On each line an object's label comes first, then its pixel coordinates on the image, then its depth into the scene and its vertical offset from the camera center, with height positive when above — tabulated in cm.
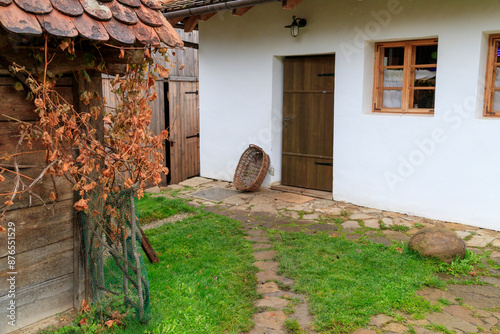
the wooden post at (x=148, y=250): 460 -141
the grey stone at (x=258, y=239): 562 -158
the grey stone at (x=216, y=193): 763 -142
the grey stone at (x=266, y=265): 479 -164
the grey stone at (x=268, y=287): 429 -168
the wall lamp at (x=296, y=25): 725 +140
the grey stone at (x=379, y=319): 360 -167
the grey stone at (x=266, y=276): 452 -166
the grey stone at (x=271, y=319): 367 -172
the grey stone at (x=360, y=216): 644 -148
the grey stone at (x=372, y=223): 605 -150
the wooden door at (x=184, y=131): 977 -43
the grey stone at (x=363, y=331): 347 -168
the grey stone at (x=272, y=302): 401 -170
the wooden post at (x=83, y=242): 329 -99
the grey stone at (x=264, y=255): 507 -162
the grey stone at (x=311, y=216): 645 -149
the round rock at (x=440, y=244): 468 -137
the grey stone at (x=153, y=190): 809 -144
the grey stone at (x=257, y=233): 584 -156
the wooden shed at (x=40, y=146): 269 -13
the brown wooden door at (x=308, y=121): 742 -15
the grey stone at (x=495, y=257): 482 -156
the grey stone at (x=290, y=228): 596 -154
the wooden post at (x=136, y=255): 332 -105
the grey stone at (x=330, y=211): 665 -147
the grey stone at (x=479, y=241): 532 -152
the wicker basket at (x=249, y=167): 814 -100
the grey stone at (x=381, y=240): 537 -154
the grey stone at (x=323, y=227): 594 -153
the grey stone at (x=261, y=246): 539 -160
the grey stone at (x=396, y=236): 551 -153
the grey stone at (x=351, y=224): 603 -151
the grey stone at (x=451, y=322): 352 -166
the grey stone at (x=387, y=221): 613 -149
